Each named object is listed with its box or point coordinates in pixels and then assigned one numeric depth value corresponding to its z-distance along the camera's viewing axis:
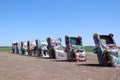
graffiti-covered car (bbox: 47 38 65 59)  16.50
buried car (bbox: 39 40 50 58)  19.82
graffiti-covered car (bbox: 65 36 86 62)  13.19
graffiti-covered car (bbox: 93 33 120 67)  10.11
